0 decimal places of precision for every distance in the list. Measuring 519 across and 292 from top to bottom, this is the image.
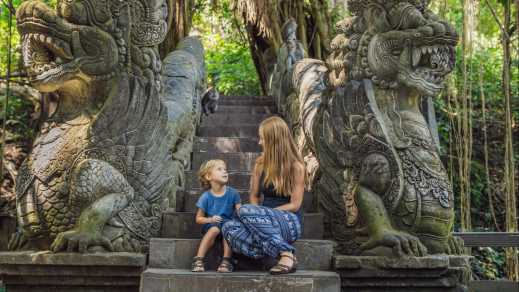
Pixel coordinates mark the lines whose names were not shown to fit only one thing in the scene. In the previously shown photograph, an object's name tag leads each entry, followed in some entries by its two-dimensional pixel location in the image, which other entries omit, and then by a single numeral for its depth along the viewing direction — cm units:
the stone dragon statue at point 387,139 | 402
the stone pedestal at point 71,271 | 381
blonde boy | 392
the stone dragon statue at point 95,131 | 404
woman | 366
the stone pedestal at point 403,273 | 379
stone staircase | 349
